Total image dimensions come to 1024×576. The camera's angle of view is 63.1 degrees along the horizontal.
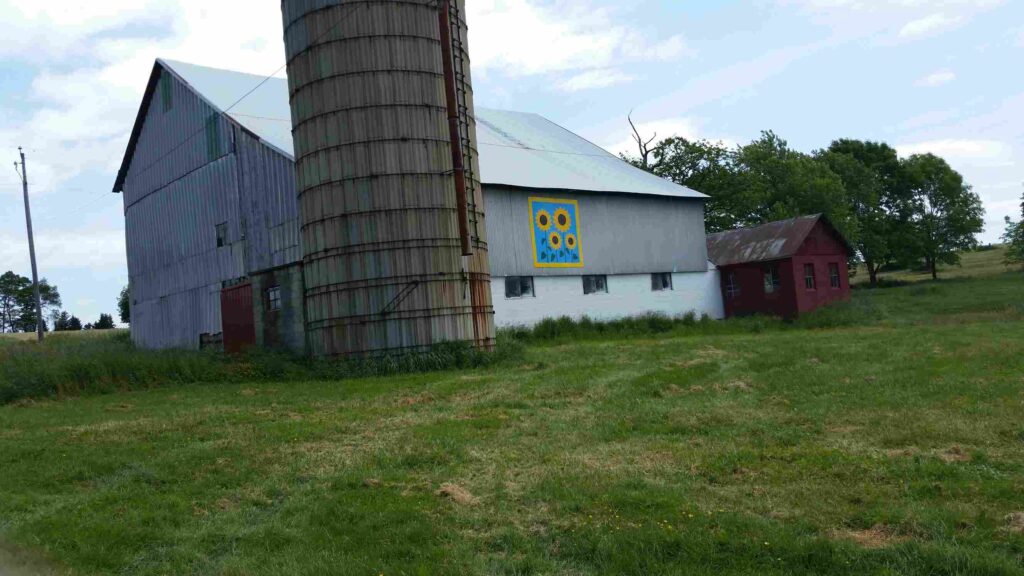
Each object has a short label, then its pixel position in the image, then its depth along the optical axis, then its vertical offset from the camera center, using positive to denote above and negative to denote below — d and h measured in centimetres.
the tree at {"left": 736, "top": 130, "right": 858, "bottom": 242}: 5772 +737
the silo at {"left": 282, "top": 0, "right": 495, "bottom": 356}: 1964 +343
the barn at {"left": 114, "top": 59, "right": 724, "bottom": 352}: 2550 +360
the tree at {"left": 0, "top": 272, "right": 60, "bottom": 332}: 10200 +698
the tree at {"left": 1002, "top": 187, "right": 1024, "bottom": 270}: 6106 +212
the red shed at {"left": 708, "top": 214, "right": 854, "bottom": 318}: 3650 +112
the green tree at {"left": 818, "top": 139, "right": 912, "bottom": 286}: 6388 +681
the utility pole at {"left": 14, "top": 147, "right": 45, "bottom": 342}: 4219 +532
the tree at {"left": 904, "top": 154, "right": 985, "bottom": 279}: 6347 +498
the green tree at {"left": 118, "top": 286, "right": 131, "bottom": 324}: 8194 +442
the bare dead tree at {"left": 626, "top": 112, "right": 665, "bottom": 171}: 5712 +1048
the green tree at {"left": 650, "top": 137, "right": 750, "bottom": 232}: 5609 +837
